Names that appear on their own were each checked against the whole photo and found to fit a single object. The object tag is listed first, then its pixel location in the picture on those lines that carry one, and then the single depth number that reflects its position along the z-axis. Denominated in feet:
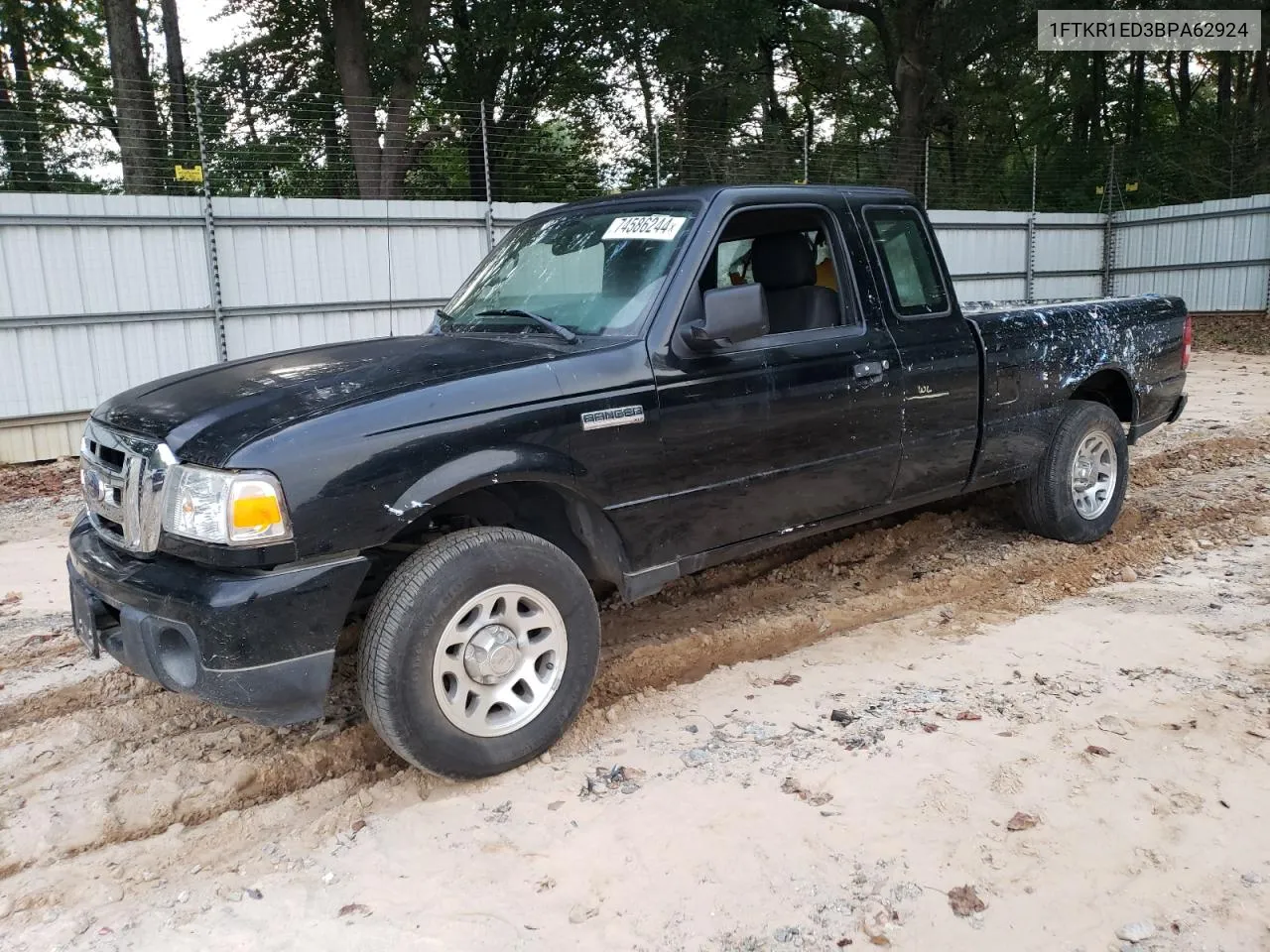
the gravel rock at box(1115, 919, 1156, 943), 8.27
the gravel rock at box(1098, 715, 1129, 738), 11.79
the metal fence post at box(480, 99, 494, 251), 41.96
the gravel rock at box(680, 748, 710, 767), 11.35
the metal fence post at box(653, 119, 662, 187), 47.83
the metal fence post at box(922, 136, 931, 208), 57.62
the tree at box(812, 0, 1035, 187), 71.00
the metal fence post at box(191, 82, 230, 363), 35.55
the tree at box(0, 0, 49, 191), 35.12
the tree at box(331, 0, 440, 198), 47.19
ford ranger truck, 9.95
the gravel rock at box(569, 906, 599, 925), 8.77
